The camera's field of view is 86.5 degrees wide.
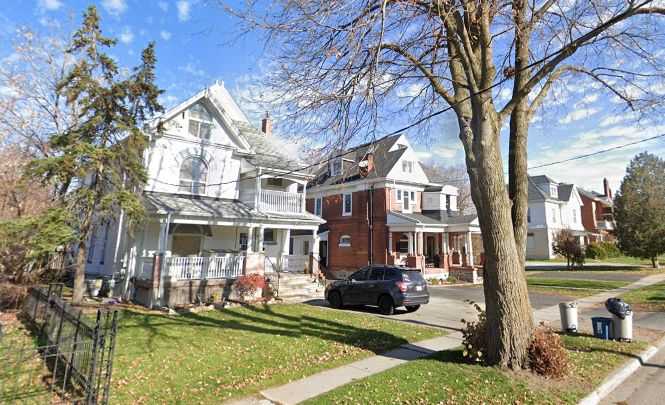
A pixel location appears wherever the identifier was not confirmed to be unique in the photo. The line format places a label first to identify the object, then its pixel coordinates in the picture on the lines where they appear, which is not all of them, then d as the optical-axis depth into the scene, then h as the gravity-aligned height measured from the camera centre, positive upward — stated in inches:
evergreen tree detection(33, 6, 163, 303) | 478.9 +157.5
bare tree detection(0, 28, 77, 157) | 639.8 +237.2
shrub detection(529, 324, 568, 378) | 238.1 -66.1
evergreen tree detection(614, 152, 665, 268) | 1258.0 +172.3
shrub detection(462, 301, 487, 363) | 262.7 -63.6
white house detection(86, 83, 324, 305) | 578.2 +76.0
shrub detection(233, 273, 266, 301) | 577.6 -47.7
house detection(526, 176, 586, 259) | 1680.6 +218.7
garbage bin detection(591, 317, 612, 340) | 363.3 -70.2
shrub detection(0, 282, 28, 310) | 446.0 -55.2
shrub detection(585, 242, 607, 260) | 1667.1 +33.6
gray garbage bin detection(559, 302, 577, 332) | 394.0 -64.1
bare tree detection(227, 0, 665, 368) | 248.4 +136.1
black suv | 523.5 -49.6
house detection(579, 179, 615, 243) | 2086.6 +261.8
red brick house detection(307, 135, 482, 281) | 1047.0 +116.5
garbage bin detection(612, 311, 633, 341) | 351.6 -67.8
